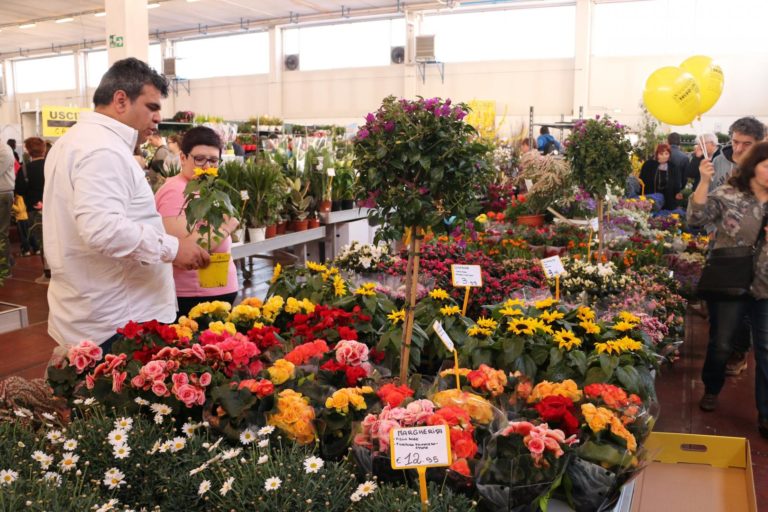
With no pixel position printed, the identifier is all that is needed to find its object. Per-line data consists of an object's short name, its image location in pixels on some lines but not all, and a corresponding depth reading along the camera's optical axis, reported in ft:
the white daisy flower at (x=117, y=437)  4.59
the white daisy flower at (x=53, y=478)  4.17
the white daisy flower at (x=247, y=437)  4.76
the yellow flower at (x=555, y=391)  5.72
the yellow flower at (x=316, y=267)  9.79
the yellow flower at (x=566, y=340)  6.89
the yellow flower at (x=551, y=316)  7.59
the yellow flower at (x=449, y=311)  8.02
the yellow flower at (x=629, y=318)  7.74
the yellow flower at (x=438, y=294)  8.38
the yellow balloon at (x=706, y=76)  17.40
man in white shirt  6.73
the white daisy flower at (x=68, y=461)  4.47
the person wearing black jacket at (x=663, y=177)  22.98
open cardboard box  6.66
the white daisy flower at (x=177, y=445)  4.59
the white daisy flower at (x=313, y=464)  4.24
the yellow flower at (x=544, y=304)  8.20
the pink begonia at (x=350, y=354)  6.17
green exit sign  26.66
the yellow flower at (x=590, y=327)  7.43
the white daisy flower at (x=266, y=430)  4.74
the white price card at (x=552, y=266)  9.66
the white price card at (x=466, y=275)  8.07
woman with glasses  9.16
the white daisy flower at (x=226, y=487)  3.97
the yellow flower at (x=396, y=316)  7.52
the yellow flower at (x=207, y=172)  6.97
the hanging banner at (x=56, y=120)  22.18
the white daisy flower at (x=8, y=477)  4.14
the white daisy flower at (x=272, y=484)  3.97
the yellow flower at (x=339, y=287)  9.03
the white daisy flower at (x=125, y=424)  4.82
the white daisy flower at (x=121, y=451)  4.50
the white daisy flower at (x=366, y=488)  4.08
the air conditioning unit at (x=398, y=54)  52.85
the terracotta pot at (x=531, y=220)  17.29
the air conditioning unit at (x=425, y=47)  49.88
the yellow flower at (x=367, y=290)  8.64
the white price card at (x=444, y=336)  6.23
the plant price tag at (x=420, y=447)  4.23
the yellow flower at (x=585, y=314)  7.84
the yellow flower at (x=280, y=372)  5.57
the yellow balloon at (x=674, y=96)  15.78
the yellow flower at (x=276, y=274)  9.69
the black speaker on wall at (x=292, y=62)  57.57
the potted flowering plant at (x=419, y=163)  5.98
